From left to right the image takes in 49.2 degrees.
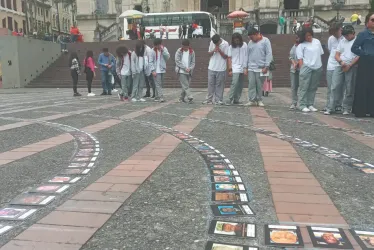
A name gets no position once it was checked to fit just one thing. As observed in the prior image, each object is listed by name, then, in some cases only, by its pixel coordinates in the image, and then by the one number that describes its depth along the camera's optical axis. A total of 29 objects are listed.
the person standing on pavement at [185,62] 10.94
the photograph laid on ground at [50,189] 3.46
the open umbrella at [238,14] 37.62
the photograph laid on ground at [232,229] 2.58
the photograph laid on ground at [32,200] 3.17
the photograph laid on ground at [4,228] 2.65
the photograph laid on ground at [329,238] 2.43
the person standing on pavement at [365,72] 7.75
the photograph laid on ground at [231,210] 2.92
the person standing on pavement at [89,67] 15.30
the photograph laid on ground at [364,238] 2.43
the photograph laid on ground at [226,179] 3.73
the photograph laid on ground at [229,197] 3.20
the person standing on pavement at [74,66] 14.77
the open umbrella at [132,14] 37.41
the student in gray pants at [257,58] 9.78
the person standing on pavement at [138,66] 11.60
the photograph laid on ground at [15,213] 2.89
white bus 37.81
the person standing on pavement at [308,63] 8.84
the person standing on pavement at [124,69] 11.84
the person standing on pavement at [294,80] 9.56
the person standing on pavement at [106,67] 15.05
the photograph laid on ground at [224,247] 2.38
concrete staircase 21.56
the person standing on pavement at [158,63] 11.52
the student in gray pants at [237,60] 10.22
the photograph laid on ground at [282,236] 2.46
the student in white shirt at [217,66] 10.52
